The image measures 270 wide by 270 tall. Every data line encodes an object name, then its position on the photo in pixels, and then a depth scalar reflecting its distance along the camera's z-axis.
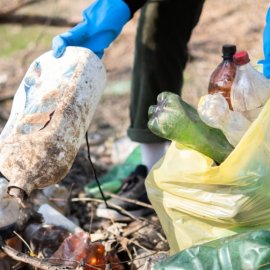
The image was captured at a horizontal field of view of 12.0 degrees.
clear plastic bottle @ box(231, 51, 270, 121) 2.74
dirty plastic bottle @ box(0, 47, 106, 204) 2.65
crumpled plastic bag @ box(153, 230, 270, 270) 2.47
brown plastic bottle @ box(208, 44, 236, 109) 2.78
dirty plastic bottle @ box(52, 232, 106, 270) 2.81
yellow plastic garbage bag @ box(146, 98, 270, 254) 2.60
